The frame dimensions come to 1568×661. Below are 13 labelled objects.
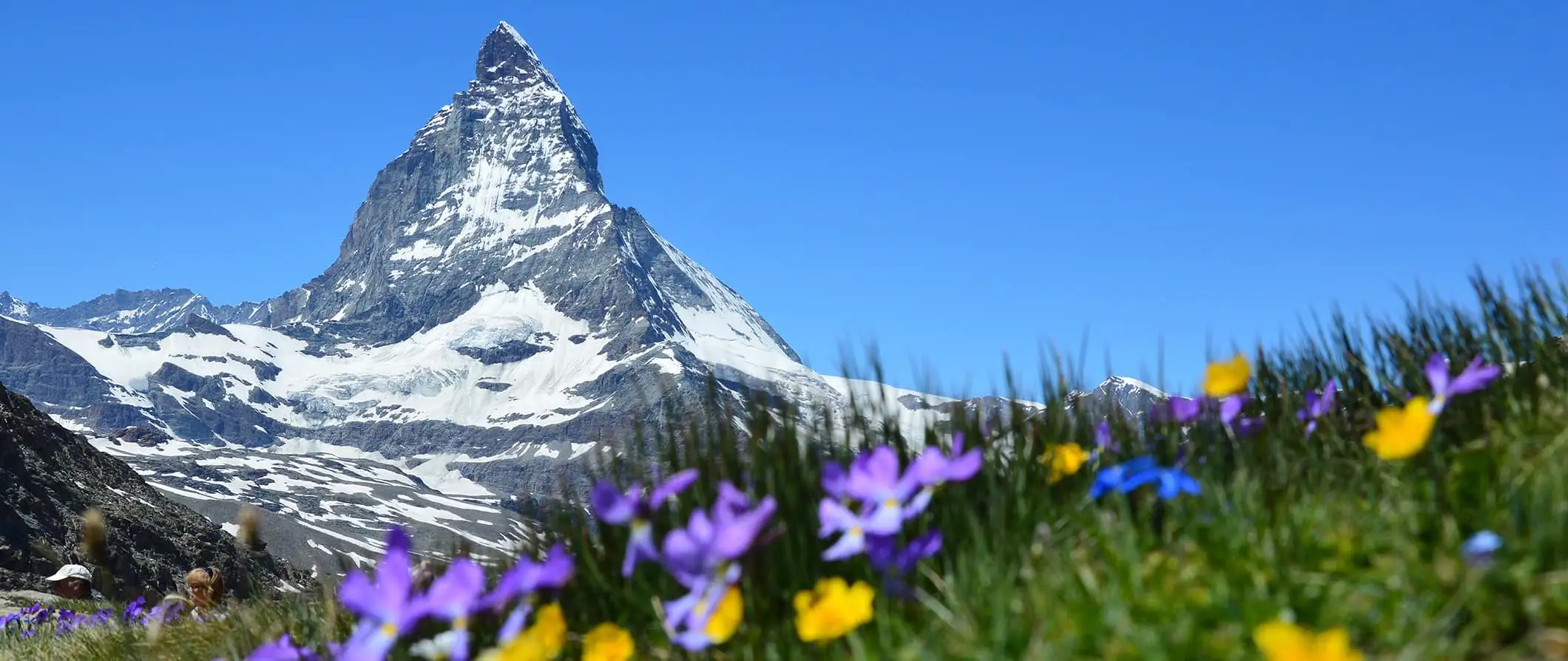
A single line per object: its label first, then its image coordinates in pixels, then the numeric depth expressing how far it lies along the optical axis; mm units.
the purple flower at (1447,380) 2684
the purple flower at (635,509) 2473
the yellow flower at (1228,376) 2746
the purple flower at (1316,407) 3348
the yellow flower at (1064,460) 2994
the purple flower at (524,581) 2354
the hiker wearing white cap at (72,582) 10730
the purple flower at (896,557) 2367
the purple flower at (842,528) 2318
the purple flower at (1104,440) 3423
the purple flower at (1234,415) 3395
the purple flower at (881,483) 2447
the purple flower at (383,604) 2396
